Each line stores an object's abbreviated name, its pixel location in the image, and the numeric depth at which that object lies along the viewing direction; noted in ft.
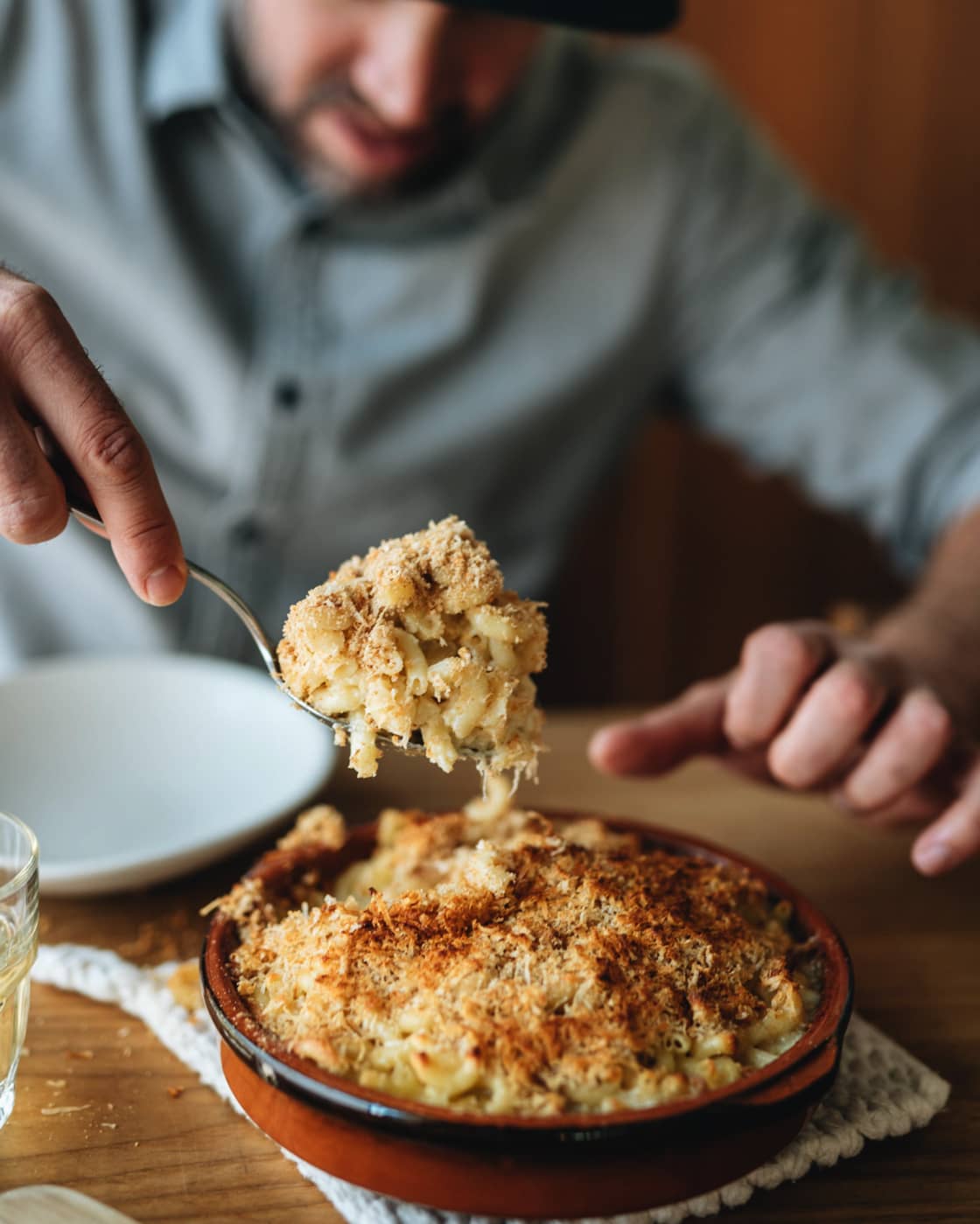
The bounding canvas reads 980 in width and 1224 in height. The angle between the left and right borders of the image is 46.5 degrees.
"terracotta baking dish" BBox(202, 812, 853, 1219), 1.92
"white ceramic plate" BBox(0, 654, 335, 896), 3.89
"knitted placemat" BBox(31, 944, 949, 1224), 2.22
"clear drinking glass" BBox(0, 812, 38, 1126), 2.35
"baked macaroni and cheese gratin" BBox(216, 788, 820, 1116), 2.06
